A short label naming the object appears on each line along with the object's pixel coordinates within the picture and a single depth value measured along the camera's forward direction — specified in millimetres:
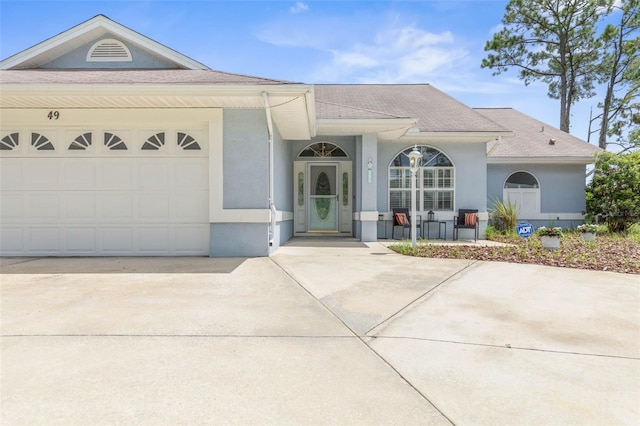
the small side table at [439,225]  11127
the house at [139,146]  6574
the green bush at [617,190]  11547
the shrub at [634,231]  9891
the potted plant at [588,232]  9297
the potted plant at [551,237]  7886
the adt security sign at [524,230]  8430
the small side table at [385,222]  11258
